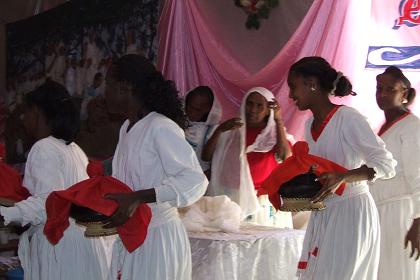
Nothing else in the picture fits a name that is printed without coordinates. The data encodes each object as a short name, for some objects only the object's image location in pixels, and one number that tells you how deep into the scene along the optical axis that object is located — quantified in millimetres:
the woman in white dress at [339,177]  2756
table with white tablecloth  3756
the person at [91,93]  6462
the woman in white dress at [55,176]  3033
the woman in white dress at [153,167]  2354
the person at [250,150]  4434
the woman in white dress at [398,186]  3473
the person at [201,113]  4840
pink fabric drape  4363
